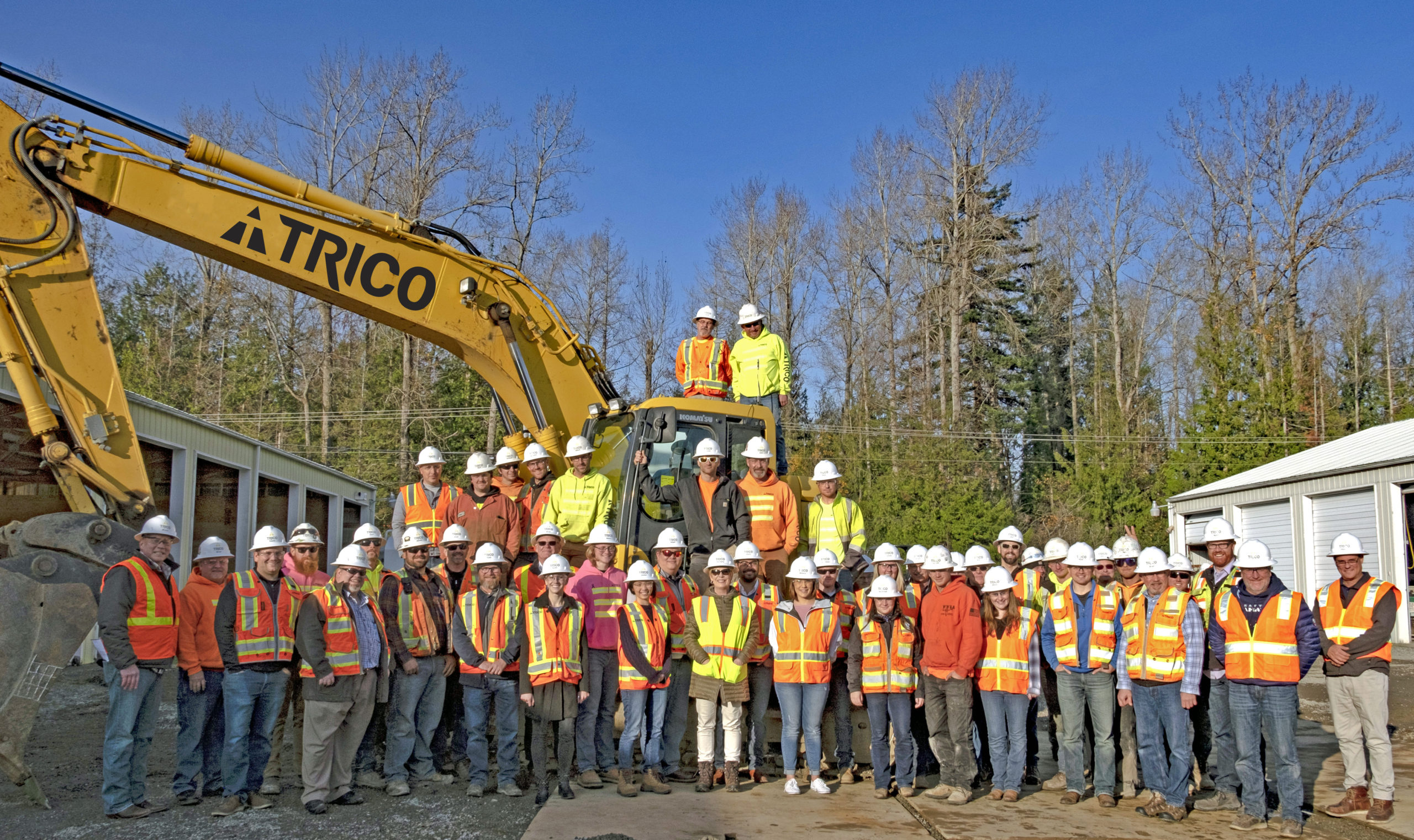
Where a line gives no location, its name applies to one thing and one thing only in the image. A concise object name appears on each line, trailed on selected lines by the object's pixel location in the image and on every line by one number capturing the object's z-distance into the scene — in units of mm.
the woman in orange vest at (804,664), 7578
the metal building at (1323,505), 18359
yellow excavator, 7340
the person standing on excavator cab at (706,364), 9398
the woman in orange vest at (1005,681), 7547
